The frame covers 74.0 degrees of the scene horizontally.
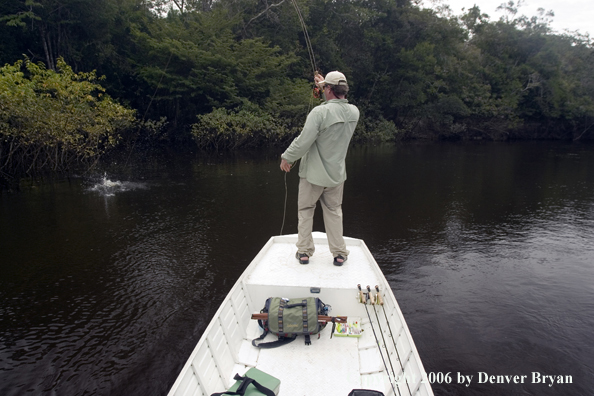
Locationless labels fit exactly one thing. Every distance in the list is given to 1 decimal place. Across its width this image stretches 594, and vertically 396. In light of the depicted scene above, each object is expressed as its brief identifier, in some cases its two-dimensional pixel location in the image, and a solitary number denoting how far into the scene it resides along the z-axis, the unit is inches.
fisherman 167.6
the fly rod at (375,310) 134.4
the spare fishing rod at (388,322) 118.4
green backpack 142.9
